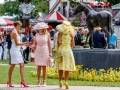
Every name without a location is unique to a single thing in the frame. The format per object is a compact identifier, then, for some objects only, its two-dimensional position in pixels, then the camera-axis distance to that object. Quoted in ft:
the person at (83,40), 69.88
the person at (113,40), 84.66
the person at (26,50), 94.95
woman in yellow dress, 51.34
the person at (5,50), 102.70
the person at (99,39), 66.87
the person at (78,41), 77.03
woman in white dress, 51.70
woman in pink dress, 52.95
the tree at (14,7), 270.67
